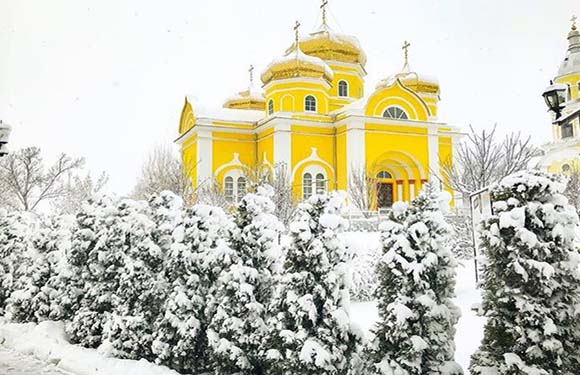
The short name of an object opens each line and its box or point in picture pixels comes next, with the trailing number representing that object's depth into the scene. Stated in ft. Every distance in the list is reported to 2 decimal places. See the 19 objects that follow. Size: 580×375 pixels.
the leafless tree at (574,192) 58.79
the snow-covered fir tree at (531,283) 13.94
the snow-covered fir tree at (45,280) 30.89
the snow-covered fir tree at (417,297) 15.97
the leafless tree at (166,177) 61.63
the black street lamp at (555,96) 18.99
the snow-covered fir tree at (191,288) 21.77
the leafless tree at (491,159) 45.37
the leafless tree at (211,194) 60.49
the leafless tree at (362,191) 71.87
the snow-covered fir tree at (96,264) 27.14
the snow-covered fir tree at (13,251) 36.09
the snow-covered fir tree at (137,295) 24.17
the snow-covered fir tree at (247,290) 20.13
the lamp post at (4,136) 23.82
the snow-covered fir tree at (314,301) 17.56
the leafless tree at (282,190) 55.93
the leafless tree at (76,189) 96.43
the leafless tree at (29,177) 81.20
